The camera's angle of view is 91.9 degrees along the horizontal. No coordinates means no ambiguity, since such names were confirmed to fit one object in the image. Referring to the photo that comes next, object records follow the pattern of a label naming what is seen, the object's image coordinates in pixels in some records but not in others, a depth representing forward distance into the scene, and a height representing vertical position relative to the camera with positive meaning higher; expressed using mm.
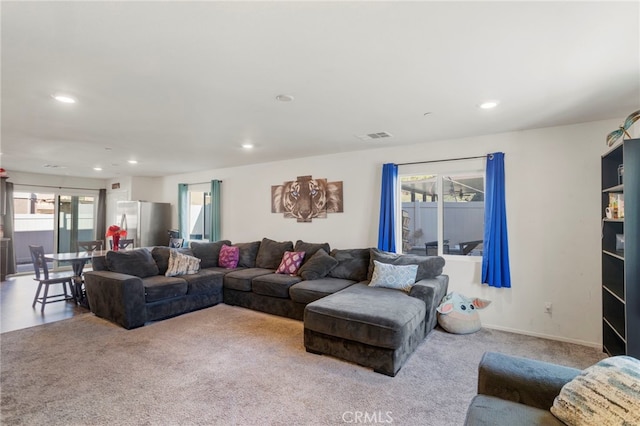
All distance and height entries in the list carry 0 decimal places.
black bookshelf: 2461 -342
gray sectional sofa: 2791 -900
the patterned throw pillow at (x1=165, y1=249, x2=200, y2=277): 4547 -728
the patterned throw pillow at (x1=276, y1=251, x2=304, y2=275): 4676 -702
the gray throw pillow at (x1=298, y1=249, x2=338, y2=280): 4387 -715
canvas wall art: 5074 +325
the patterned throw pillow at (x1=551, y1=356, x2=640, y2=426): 1121 -685
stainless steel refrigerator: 7277 -124
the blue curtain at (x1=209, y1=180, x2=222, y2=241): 6582 +154
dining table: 4547 -800
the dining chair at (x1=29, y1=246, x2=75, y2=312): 4493 -897
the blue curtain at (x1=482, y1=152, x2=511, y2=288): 3682 -199
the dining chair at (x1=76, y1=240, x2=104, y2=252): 5310 -526
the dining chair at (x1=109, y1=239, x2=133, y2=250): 5630 -511
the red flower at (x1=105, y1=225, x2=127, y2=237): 5070 -270
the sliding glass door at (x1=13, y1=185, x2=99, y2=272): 7336 -122
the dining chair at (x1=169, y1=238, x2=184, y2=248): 6986 -607
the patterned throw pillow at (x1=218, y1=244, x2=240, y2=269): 5355 -712
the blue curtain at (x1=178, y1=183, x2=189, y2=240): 7266 +143
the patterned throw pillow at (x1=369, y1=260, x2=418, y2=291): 3717 -720
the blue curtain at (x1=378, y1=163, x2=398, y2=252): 4418 +121
